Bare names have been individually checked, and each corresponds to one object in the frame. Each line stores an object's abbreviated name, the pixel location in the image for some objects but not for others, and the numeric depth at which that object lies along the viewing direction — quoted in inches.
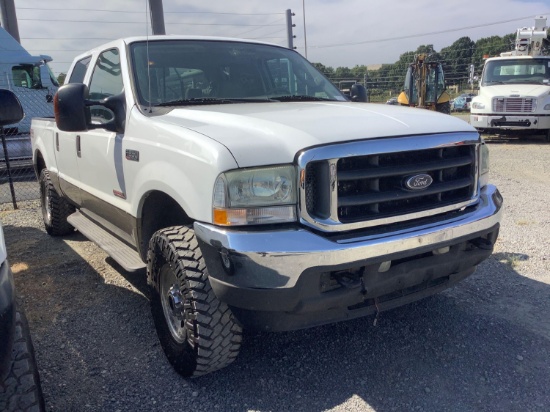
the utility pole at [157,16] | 371.5
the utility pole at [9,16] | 623.5
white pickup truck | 90.6
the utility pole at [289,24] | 692.7
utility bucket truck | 499.2
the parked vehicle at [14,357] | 67.6
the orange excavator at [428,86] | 709.9
